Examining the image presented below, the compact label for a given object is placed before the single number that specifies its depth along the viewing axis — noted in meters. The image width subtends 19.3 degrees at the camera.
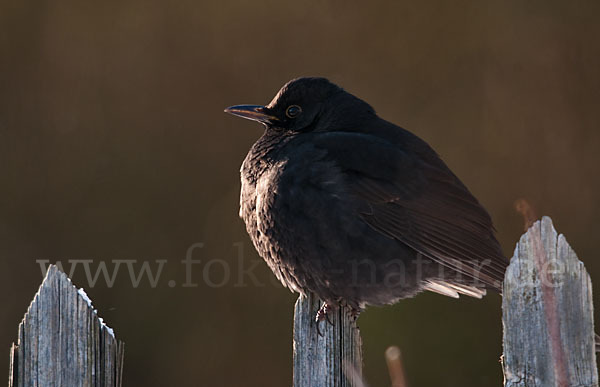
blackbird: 8.10
